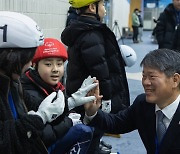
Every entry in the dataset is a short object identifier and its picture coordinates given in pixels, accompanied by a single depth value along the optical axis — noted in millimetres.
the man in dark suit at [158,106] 1865
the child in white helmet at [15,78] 1486
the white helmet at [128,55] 3865
